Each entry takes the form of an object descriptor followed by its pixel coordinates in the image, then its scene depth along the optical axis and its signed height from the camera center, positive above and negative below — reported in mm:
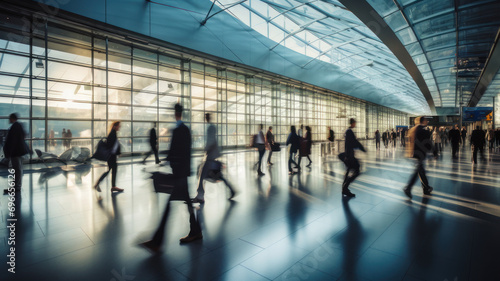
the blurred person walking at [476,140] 10227 +85
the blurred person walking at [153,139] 10695 +193
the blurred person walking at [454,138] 12094 +209
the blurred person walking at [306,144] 9273 -52
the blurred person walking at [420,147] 5301 -121
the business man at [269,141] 9773 +76
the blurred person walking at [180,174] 3098 -411
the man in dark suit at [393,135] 24694 +764
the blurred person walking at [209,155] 4688 -241
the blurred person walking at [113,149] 5891 -139
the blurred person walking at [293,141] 8492 +62
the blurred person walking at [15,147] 5592 -76
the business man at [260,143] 8570 -5
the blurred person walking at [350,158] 5363 -359
